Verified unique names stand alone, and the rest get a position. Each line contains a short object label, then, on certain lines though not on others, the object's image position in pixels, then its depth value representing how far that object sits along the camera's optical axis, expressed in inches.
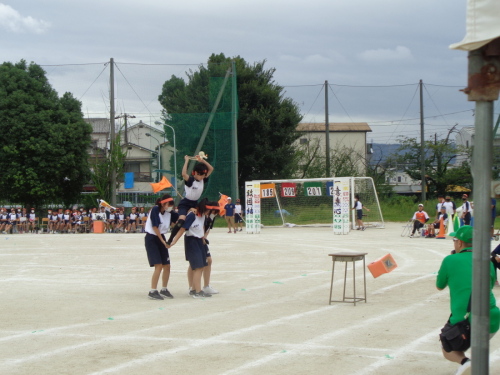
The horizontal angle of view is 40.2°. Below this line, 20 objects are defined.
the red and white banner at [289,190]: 1513.3
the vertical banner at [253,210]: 1294.3
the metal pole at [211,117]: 1569.9
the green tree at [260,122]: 1909.4
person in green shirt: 229.5
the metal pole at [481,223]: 141.2
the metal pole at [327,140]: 2110.5
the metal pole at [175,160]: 1568.4
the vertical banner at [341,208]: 1192.8
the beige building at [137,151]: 2810.0
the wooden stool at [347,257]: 401.4
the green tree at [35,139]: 1766.7
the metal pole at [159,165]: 1596.9
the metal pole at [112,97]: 1697.8
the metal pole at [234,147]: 1563.7
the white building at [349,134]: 3257.9
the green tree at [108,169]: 1849.2
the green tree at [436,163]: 2236.7
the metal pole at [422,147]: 2103.1
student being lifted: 440.1
